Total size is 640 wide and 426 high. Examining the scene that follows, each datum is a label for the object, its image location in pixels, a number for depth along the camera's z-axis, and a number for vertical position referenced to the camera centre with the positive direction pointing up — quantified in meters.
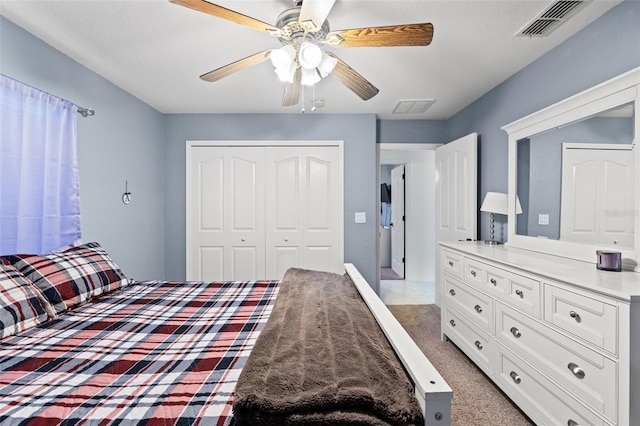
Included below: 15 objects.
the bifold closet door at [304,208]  3.80 +0.06
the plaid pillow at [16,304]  1.35 -0.43
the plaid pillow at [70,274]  1.63 -0.36
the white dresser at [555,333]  1.29 -0.64
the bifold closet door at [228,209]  3.80 +0.05
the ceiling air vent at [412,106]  3.33 +1.22
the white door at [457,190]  3.25 +0.27
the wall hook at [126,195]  3.01 +0.17
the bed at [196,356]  0.85 -0.54
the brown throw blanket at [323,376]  0.84 -0.51
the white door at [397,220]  5.89 -0.14
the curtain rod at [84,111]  2.35 +0.79
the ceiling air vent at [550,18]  1.73 +1.18
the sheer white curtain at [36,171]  1.86 +0.27
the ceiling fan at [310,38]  1.38 +0.87
